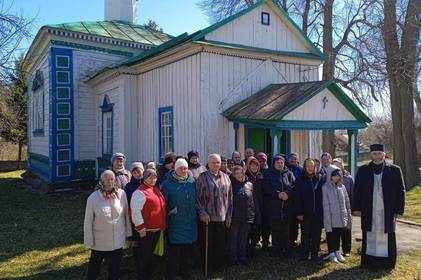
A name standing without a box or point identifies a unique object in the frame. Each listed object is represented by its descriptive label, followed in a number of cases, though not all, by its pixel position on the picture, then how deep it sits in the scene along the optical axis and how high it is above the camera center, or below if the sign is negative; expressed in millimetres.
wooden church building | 8641 +1076
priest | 5883 -1036
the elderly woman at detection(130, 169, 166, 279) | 5043 -962
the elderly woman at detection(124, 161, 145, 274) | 5684 -579
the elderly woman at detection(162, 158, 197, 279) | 5320 -937
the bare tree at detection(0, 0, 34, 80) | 10492 +2653
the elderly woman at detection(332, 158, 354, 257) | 6551 -920
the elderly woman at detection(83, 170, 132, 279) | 4930 -1035
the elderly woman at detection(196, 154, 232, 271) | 5582 -923
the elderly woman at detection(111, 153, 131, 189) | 5956 -482
